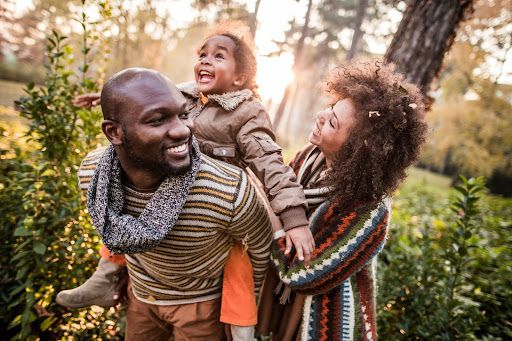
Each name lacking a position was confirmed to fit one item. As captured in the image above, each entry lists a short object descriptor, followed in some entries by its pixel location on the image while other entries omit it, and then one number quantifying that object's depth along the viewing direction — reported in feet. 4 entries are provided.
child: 4.99
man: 3.86
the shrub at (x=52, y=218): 6.45
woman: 5.06
